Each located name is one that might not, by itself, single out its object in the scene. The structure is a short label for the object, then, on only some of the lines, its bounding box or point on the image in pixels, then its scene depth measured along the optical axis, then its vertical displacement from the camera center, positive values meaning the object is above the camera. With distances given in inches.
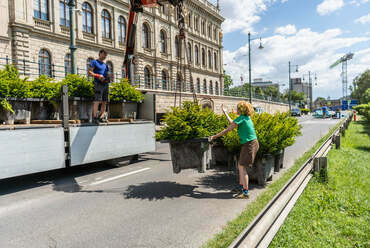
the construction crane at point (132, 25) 327.5 +116.9
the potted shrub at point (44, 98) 260.8 +19.1
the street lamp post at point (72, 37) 448.1 +137.1
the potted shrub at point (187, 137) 205.3 -17.3
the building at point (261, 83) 7015.8 +844.8
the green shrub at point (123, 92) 326.3 +29.9
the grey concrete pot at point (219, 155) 270.9 -42.6
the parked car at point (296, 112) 2177.7 +8.4
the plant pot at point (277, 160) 262.2 -47.2
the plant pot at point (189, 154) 208.7 -31.7
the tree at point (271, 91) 4724.4 +406.5
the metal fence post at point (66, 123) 246.7 -6.1
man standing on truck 279.5 +37.4
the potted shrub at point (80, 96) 284.2 +22.1
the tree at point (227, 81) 3019.2 +380.6
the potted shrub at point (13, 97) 232.5 +18.6
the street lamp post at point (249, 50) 1307.5 +316.0
